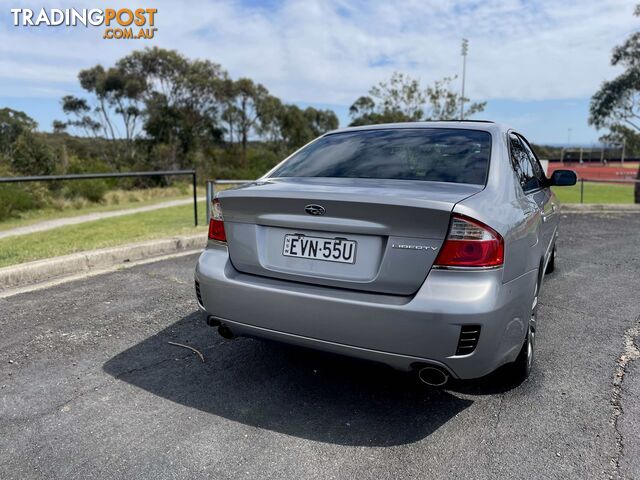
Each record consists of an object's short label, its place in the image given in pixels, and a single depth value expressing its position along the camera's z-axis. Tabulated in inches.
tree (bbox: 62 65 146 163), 1419.8
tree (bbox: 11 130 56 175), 1016.2
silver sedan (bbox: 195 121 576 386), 86.9
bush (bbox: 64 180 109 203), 735.7
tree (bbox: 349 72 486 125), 1184.8
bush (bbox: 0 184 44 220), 556.4
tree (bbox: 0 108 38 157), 1165.7
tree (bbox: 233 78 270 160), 1675.7
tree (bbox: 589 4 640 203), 769.6
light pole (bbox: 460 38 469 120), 1749.5
